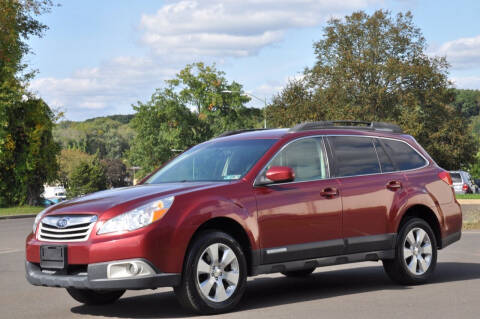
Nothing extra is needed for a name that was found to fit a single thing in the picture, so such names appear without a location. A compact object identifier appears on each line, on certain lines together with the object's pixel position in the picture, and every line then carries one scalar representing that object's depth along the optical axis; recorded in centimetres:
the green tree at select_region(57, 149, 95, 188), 14148
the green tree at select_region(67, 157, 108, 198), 10912
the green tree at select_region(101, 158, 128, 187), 14325
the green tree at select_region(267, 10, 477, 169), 5916
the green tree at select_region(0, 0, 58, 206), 4238
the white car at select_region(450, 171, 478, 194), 4414
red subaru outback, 746
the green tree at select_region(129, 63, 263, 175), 8888
